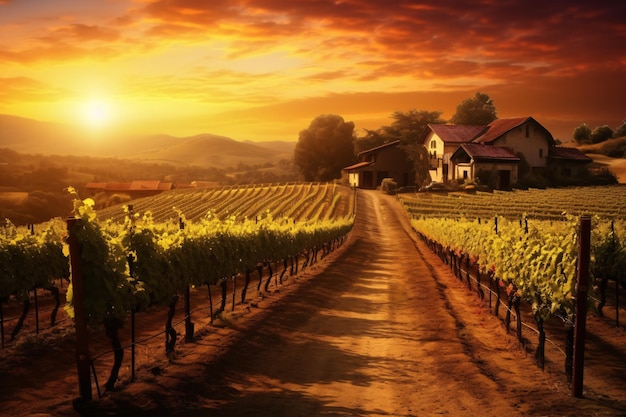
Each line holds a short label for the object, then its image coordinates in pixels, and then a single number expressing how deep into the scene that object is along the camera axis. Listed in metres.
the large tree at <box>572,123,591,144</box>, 130.23
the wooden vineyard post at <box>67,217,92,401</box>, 9.87
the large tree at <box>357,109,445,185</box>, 109.61
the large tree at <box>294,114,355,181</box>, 119.25
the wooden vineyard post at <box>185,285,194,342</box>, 14.90
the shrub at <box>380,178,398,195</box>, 87.46
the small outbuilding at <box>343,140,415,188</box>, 99.00
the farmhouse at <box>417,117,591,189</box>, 80.06
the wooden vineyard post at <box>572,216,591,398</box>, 10.24
